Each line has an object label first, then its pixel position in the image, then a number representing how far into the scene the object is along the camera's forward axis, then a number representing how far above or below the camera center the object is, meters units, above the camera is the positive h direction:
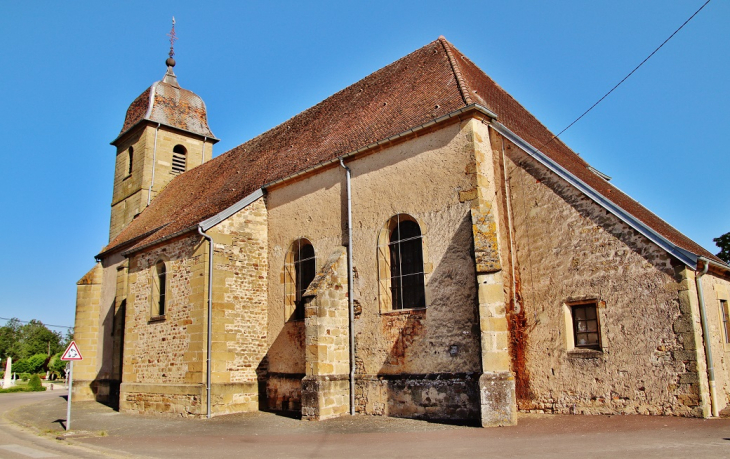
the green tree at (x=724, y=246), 22.67 +3.34
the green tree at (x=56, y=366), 50.38 -1.57
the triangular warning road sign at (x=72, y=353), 11.87 -0.11
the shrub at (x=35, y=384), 32.53 -2.02
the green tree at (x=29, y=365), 49.72 -1.40
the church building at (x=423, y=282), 9.55 +1.13
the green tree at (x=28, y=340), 69.88 +1.12
